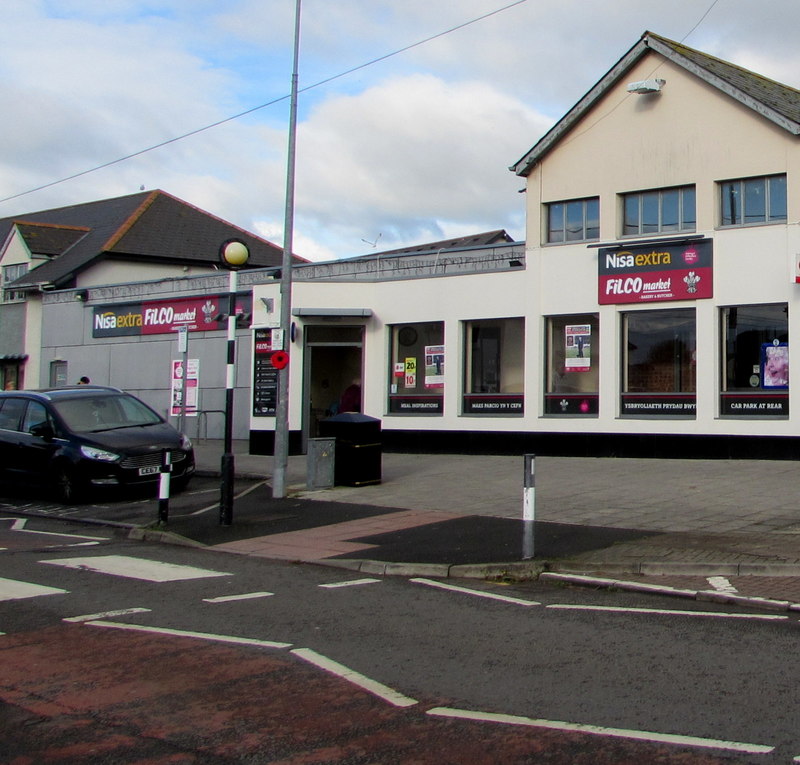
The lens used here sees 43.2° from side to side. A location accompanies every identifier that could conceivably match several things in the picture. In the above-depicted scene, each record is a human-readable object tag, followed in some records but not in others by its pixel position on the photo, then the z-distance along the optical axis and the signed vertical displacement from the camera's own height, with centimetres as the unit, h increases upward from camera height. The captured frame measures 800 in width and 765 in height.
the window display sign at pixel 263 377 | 2188 +130
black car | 1550 -12
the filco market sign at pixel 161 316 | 2669 +331
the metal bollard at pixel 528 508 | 961 -63
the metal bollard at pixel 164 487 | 1240 -64
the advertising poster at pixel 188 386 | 2230 +115
